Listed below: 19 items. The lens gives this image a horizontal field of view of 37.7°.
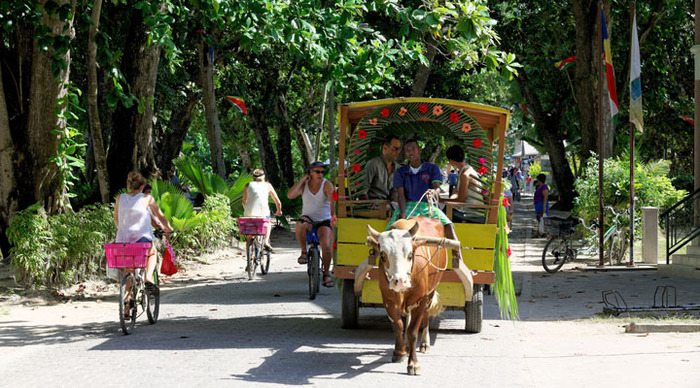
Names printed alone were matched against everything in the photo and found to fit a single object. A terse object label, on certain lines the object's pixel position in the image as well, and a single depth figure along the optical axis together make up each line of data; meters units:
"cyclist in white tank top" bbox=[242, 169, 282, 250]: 17.52
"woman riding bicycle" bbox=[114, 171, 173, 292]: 11.53
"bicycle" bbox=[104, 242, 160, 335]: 11.19
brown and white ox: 8.79
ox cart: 10.97
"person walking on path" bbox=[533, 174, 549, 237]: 28.59
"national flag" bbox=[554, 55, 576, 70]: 30.05
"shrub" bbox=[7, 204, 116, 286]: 14.29
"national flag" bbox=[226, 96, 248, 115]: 30.39
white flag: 19.38
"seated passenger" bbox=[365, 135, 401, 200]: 11.93
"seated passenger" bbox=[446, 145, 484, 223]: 11.40
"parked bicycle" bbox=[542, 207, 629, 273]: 19.59
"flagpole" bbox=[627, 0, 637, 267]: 19.05
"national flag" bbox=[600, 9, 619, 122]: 20.97
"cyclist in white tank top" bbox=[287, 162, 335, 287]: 15.13
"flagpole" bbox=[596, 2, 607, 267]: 19.72
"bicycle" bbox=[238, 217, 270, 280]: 17.38
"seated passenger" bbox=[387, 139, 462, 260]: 10.96
